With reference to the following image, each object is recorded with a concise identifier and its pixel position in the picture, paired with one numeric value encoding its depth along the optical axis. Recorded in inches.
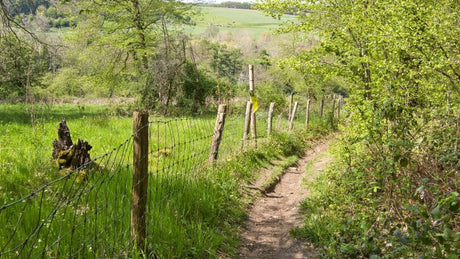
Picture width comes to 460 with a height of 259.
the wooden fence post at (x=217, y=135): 270.2
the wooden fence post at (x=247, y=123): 378.0
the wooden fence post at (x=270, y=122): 444.5
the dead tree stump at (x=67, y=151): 224.7
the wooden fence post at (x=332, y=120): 705.5
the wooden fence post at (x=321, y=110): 743.7
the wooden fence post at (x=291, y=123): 543.2
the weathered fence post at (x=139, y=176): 133.0
